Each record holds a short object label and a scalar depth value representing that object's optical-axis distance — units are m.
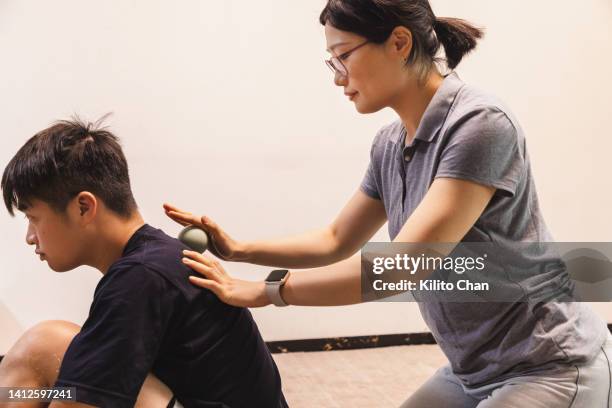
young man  1.14
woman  1.15
